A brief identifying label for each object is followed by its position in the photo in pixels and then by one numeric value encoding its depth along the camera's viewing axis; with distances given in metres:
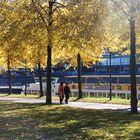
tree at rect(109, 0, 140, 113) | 14.86
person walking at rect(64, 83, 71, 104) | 23.83
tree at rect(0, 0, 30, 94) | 19.53
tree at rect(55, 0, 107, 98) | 16.63
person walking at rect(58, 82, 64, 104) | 24.08
